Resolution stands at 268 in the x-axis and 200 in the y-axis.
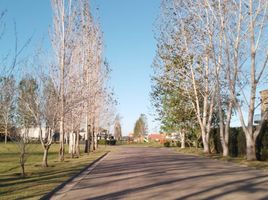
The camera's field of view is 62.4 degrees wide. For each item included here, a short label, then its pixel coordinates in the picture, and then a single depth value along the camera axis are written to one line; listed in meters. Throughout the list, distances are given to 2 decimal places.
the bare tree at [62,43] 13.49
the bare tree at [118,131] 66.55
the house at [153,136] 74.64
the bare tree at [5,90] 6.15
